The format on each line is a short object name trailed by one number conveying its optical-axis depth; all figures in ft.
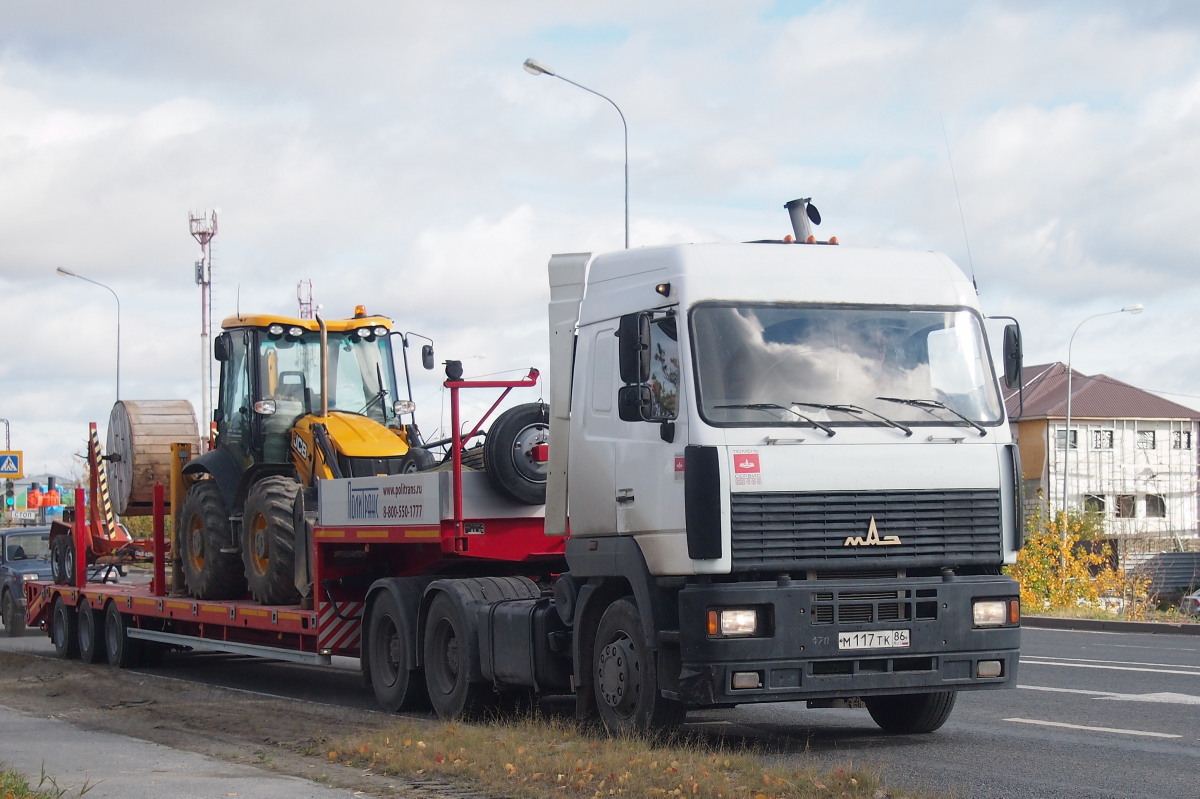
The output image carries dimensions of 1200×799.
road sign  140.97
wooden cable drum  60.49
